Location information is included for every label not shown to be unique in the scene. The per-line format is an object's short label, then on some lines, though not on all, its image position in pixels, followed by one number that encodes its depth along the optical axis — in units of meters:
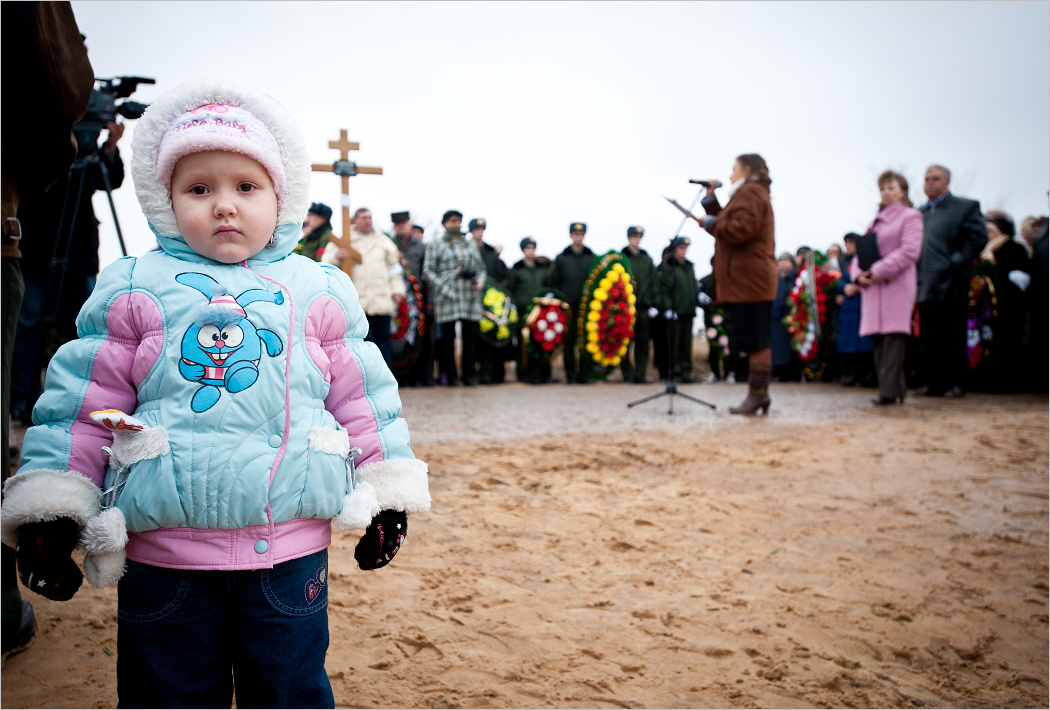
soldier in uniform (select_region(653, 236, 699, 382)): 11.46
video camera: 3.60
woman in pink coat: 7.26
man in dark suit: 7.98
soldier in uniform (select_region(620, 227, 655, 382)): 11.26
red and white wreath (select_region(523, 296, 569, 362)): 10.81
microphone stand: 7.21
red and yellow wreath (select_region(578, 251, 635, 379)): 10.80
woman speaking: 6.51
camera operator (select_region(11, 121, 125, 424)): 4.57
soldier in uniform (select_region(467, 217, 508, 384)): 10.74
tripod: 4.33
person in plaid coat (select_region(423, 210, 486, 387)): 9.77
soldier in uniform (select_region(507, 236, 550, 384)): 11.12
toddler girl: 1.41
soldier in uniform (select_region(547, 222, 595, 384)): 11.28
